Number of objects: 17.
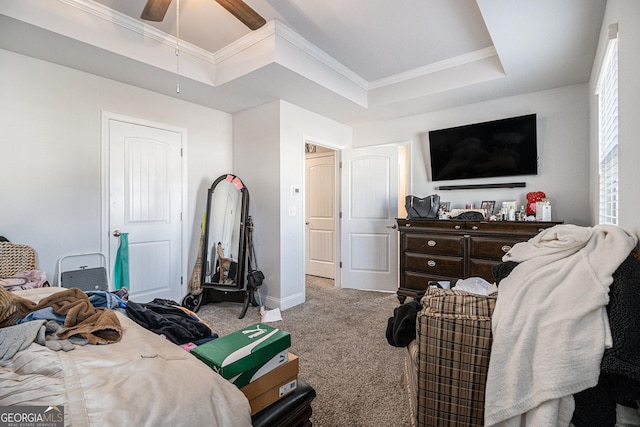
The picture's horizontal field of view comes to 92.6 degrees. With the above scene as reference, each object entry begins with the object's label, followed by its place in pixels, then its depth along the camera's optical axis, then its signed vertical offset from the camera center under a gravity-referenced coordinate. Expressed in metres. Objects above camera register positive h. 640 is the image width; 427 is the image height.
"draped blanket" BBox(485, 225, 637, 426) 0.95 -0.39
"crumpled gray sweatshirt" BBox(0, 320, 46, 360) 0.94 -0.40
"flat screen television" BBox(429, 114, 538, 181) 3.36 +0.73
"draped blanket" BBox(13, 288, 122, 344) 1.13 -0.42
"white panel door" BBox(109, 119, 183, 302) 3.15 +0.10
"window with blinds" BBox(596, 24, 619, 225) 1.86 +0.55
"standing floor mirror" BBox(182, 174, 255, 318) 3.56 -0.39
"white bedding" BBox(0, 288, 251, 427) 0.72 -0.46
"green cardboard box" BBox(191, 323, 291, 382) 1.02 -0.49
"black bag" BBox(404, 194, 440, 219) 3.61 +0.06
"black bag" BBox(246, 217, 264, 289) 3.36 -0.67
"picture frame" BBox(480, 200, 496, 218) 3.58 +0.06
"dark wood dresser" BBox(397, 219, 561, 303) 3.02 -0.38
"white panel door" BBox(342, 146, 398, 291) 4.22 -0.08
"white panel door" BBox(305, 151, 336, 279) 5.20 -0.03
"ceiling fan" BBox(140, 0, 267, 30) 1.83 +1.26
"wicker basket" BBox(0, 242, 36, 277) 2.38 -0.36
